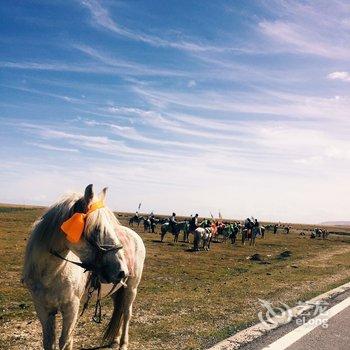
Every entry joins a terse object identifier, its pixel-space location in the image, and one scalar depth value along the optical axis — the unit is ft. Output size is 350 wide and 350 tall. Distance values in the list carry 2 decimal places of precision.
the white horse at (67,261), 15.46
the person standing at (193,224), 118.91
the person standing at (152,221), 166.22
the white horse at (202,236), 102.99
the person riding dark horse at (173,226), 128.06
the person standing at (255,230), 136.77
